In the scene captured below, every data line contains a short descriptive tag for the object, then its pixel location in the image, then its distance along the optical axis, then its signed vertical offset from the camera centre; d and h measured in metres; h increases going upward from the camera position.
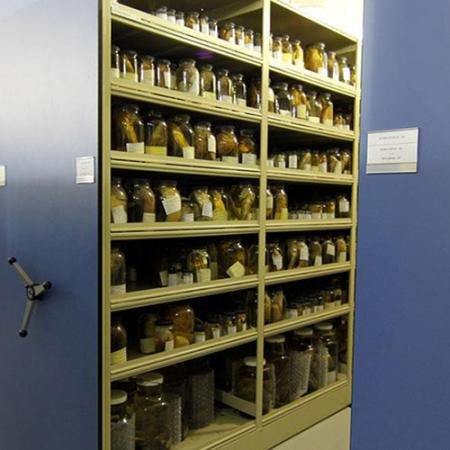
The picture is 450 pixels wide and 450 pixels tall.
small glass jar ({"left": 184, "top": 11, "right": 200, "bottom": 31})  2.02 +0.75
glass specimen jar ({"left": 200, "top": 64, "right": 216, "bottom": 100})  2.09 +0.51
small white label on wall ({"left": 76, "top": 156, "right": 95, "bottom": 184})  1.67 +0.09
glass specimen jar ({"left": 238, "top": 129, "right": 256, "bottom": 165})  2.29 +0.24
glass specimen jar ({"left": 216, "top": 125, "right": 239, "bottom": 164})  2.22 +0.24
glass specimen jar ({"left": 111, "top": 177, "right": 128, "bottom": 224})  1.74 -0.03
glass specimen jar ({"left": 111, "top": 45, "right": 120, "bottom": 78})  1.73 +0.51
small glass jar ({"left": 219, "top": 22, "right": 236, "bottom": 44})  2.20 +0.76
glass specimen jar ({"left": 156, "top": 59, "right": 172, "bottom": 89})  1.95 +0.50
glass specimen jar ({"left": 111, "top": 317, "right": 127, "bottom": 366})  1.76 -0.56
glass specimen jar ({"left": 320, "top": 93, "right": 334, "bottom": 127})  2.81 +0.52
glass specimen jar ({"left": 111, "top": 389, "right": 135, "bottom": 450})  1.82 -0.90
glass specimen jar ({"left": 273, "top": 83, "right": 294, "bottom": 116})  2.50 +0.52
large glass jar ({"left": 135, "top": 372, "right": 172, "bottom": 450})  1.98 -0.93
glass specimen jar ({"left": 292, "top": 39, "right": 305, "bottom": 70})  2.57 +0.78
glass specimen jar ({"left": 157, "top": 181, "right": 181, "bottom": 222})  1.95 -0.03
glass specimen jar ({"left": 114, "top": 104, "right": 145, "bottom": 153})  1.81 +0.25
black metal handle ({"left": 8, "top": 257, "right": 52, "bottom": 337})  1.94 -0.41
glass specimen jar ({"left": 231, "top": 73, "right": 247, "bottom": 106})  2.25 +0.51
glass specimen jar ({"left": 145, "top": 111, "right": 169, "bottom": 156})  1.91 +0.25
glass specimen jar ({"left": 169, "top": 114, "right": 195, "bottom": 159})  2.01 +0.25
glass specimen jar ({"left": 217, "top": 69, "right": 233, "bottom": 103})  2.18 +0.51
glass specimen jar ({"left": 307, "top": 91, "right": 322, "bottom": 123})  2.70 +0.53
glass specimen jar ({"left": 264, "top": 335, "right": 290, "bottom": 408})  2.58 -0.93
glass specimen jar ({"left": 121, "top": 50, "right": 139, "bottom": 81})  1.81 +0.50
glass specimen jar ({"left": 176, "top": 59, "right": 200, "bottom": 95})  2.03 +0.51
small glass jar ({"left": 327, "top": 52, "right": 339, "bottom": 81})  2.83 +0.79
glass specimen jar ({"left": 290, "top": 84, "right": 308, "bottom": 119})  2.59 +0.53
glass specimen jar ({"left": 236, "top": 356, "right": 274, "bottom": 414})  2.38 -0.96
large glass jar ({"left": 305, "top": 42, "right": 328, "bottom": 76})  2.72 +0.81
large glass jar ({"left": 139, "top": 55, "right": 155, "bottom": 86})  1.88 +0.50
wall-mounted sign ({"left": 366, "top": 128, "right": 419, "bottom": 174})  1.14 +0.12
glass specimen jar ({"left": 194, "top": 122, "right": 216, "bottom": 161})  2.11 +0.24
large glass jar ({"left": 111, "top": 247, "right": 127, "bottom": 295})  1.76 -0.30
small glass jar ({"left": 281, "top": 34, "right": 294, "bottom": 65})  2.48 +0.78
